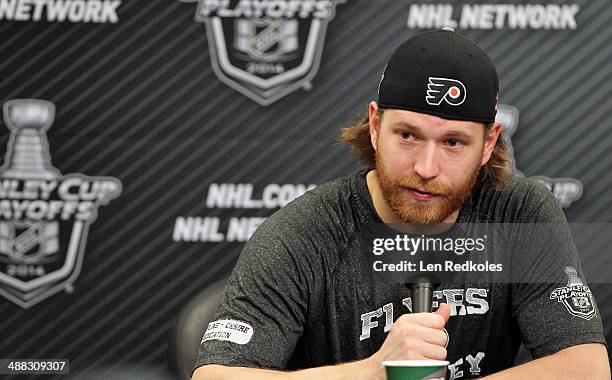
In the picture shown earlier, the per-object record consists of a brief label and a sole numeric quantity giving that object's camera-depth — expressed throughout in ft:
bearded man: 11.10
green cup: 9.94
